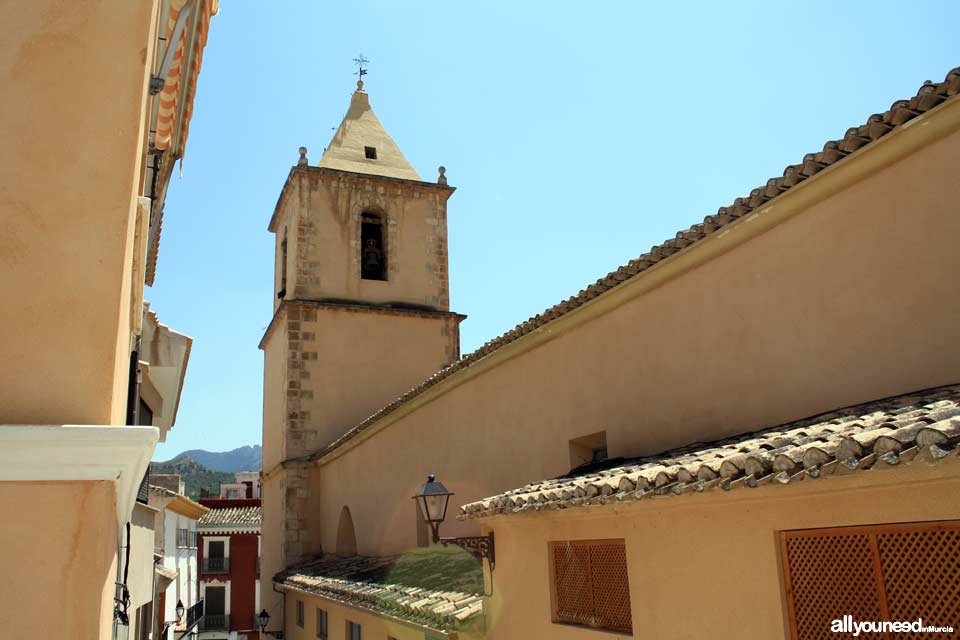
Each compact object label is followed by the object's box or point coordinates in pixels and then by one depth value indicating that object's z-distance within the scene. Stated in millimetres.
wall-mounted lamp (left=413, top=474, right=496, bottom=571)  8562
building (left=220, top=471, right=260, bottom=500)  51088
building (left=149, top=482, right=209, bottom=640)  12232
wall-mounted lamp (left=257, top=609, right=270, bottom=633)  17738
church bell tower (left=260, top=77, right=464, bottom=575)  18516
